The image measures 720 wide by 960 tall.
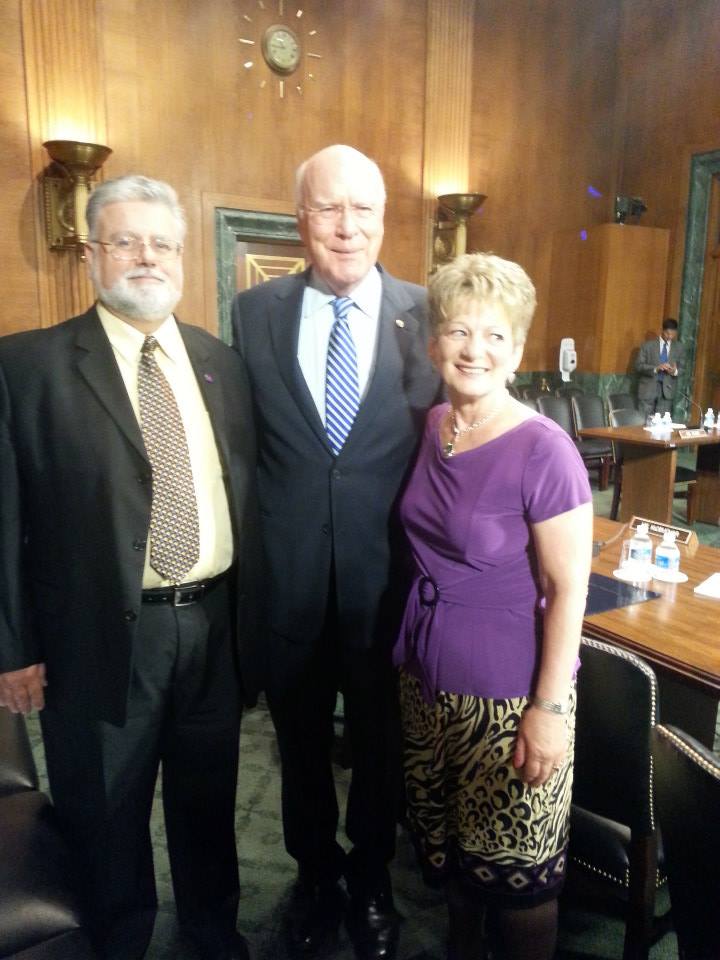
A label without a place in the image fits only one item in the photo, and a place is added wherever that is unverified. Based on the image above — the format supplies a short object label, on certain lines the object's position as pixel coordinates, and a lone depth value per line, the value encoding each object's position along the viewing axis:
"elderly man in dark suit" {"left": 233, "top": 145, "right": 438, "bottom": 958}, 1.66
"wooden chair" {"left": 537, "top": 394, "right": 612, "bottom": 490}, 6.66
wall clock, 5.93
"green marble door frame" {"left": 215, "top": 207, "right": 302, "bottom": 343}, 6.02
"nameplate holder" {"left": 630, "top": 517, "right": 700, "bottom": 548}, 2.53
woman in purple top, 1.32
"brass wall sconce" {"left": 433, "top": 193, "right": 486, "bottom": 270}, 6.95
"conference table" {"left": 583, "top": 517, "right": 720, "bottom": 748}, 1.67
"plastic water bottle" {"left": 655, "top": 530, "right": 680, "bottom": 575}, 2.27
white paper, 2.10
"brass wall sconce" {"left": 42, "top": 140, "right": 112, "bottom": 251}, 4.94
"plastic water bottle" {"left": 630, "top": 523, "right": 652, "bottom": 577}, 2.26
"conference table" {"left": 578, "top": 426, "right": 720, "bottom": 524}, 5.48
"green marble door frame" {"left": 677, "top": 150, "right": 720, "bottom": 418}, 8.38
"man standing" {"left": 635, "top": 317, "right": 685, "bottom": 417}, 8.22
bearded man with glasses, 1.50
